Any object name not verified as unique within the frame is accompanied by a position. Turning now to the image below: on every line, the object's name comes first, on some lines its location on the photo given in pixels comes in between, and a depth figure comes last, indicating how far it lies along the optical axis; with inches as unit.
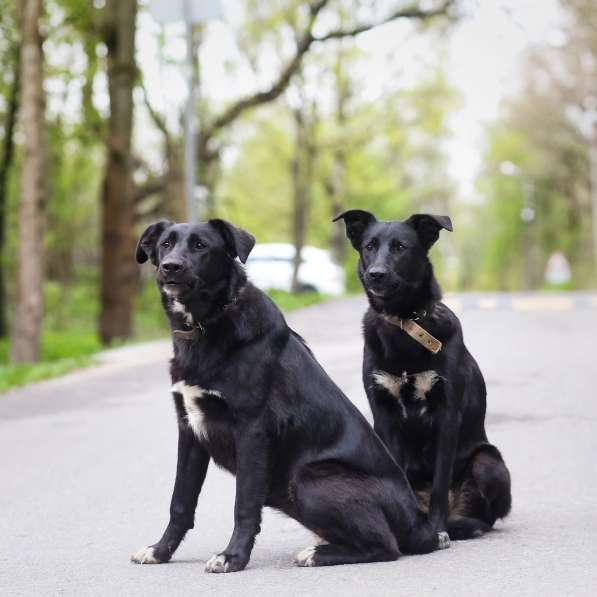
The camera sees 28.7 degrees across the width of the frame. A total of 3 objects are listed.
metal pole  700.7
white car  1440.7
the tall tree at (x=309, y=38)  994.7
